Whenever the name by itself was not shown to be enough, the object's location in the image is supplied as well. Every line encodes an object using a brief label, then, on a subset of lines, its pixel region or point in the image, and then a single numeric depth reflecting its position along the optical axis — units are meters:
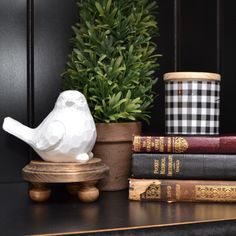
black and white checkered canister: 1.20
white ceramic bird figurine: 1.11
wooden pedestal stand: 1.09
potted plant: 1.20
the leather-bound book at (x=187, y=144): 1.13
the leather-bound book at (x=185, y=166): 1.13
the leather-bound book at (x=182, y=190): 1.12
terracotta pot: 1.21
